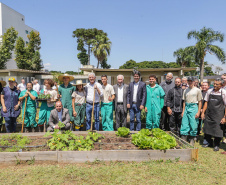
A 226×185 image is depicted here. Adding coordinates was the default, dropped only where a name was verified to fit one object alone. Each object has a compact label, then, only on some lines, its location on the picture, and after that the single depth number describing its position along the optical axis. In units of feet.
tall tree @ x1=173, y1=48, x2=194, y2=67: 73.31
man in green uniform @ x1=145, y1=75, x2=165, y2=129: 16.74
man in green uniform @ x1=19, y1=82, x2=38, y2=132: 17.11
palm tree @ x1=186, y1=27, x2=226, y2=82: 66.59
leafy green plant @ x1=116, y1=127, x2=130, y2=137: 14.74
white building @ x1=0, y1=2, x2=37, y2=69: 110.63
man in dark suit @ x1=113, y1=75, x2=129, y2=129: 17.05
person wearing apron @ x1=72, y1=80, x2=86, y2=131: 17.15
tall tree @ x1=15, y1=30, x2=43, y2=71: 76.28
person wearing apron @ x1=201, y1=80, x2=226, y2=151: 14.03
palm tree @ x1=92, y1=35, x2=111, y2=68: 104.01
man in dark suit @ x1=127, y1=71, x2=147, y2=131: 16.76
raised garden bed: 11.60
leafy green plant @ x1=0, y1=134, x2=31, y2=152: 12.45
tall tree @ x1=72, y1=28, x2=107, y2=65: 119.65
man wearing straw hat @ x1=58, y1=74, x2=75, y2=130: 17.20
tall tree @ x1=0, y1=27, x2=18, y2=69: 67.67
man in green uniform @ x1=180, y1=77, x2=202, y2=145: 14.88
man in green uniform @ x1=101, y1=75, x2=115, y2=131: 17.13
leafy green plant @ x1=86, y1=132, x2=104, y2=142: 13.37
